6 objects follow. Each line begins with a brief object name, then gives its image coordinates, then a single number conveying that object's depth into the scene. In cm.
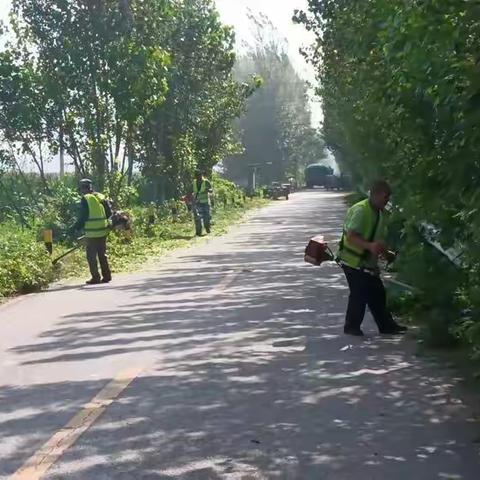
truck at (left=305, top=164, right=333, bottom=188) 9962
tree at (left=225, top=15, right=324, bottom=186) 9394
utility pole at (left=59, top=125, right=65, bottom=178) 3011
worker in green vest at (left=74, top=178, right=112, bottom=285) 1638
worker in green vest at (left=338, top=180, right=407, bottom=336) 999
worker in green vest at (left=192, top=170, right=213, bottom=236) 2756
